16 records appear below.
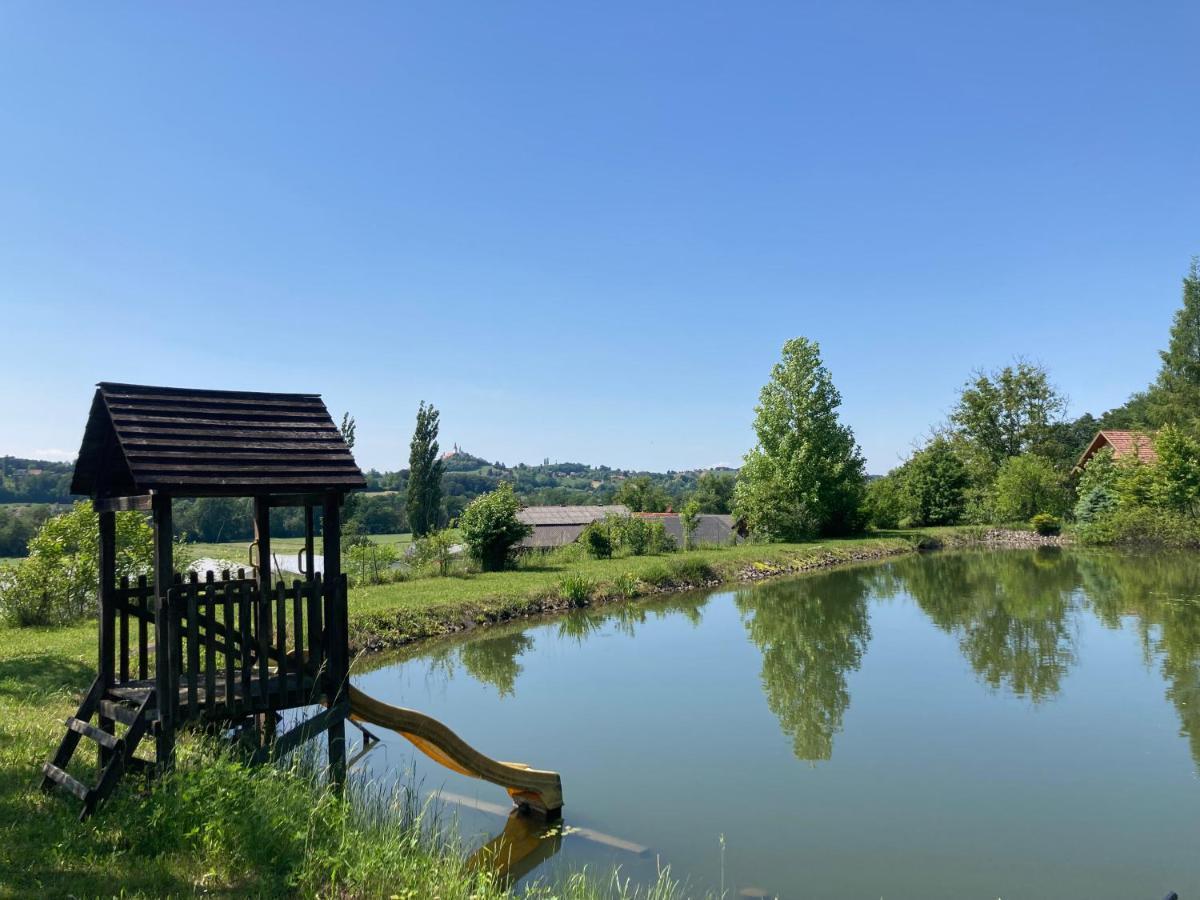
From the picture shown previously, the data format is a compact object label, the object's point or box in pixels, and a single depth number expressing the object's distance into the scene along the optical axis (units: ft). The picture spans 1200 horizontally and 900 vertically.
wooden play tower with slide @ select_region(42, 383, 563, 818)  19.03
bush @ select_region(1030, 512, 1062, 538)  130.52
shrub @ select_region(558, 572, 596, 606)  67.15
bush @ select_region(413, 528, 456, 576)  73.72
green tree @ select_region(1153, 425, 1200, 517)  103.04
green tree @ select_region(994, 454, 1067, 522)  138.41
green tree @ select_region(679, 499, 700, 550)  113.28
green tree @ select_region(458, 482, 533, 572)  76.48
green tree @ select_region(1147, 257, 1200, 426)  145.07
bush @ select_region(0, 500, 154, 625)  45.14
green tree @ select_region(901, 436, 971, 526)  150.30
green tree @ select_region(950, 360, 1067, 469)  164.45
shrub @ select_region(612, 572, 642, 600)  73.92
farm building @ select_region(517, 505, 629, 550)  149.75
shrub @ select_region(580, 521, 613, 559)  92.79
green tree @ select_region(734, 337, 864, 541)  126.62
